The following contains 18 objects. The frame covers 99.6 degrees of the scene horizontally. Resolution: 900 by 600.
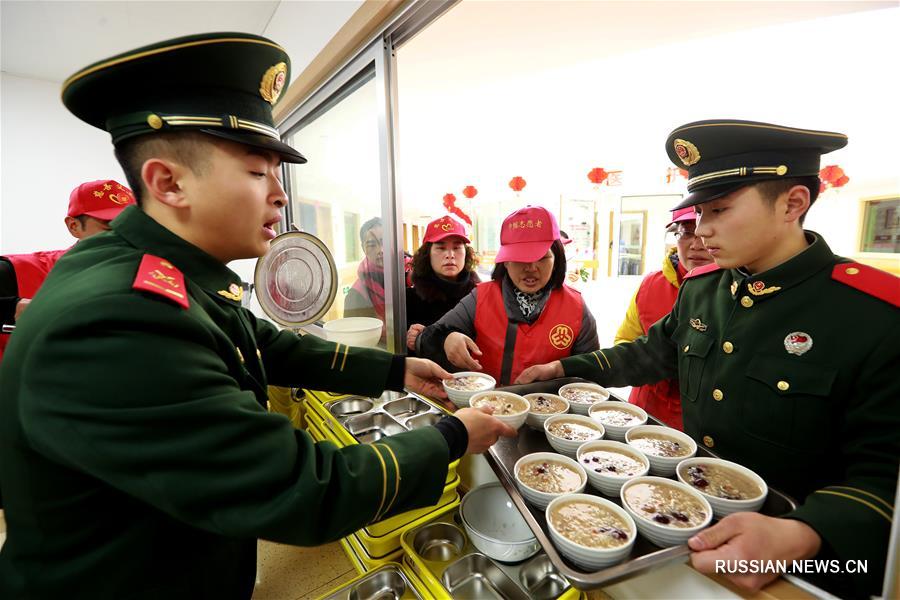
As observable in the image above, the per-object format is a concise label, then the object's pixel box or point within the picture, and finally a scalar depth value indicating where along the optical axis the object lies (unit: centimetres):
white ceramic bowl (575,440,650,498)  112
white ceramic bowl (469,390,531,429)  138
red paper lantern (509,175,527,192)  724
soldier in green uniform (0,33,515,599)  71
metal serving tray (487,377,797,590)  84
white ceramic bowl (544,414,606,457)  131
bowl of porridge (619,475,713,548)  92
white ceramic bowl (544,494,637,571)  86
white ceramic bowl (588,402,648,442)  140
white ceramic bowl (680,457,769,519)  98
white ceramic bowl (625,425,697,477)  119
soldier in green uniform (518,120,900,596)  86
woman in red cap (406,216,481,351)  308
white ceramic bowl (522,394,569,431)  152
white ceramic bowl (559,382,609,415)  162
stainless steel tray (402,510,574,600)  118
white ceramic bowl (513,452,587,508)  107
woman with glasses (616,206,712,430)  220
